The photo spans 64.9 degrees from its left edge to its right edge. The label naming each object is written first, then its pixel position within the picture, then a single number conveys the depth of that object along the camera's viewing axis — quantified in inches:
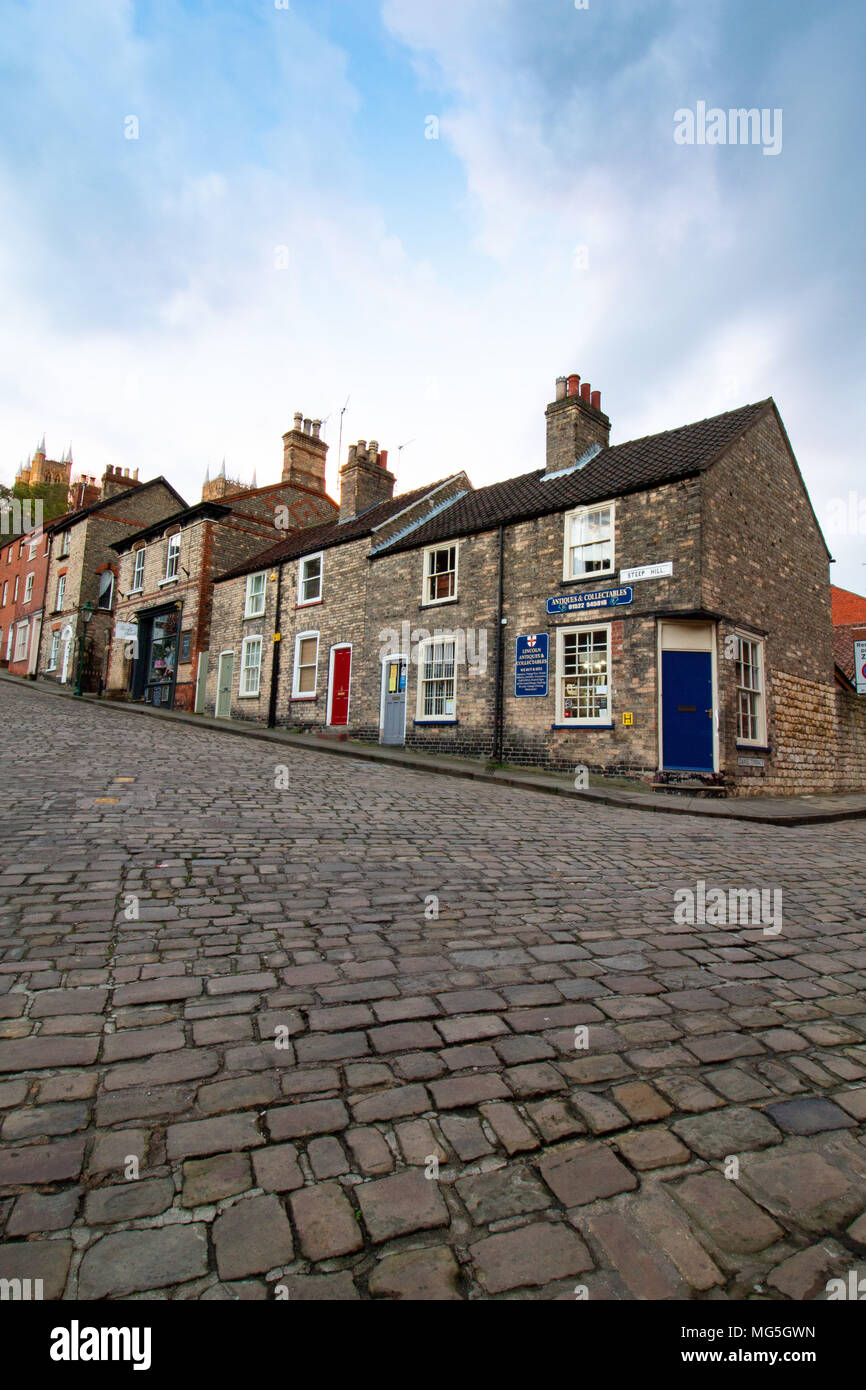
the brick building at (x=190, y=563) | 1007.0
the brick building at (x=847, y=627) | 841.7
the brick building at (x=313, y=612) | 796.6
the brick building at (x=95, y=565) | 1252.5
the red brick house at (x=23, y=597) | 1435.8
